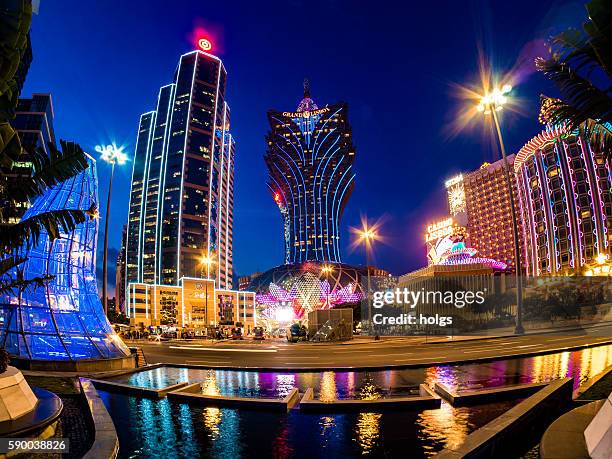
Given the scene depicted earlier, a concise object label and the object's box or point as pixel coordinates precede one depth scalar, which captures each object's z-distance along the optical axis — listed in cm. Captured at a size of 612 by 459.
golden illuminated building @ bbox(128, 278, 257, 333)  11012
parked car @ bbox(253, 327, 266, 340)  4842
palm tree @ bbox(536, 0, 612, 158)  596
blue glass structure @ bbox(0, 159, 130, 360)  1744
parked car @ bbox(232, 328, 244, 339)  4971
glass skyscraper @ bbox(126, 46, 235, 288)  17212
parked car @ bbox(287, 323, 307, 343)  4117
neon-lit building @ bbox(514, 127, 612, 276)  9481
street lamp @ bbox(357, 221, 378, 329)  4550
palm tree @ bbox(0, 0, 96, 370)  737
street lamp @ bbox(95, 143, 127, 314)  2878
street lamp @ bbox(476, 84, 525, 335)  2770
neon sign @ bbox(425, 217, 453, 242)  15115
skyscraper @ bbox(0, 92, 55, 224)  10581
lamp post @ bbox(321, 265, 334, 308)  10650
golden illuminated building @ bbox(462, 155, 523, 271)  16388
